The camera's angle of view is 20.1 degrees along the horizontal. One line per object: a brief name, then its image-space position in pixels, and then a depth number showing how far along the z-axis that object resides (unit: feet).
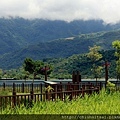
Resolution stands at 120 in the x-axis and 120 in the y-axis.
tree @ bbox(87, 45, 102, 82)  165.59
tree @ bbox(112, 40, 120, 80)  130.51
